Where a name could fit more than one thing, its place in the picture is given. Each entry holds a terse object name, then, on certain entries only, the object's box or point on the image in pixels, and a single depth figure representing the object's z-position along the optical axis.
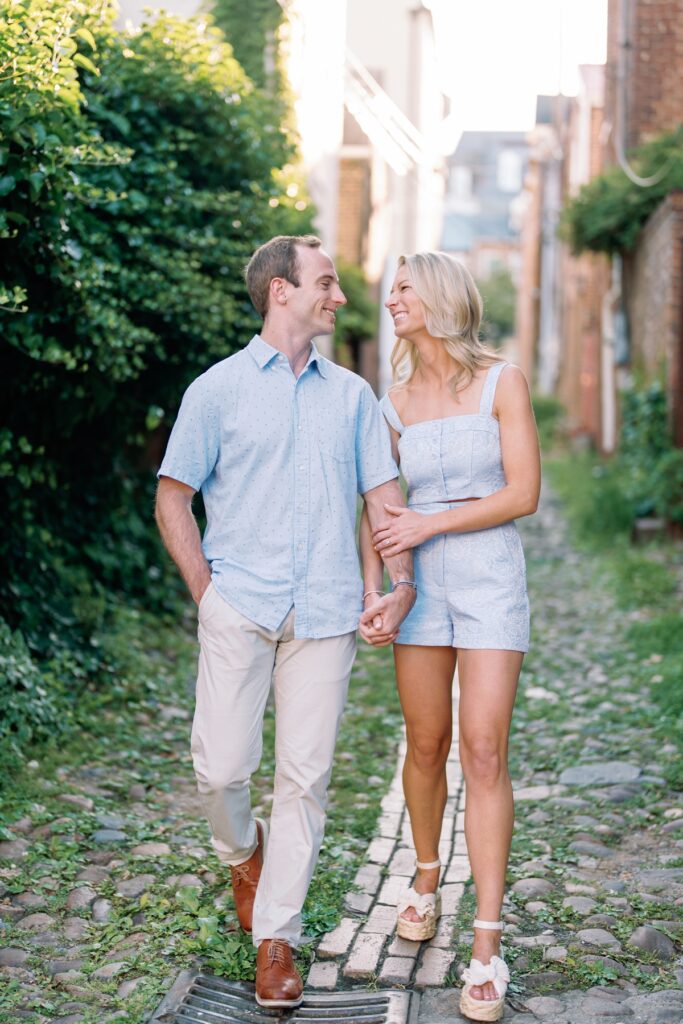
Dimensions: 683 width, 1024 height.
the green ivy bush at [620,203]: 13.12
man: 3.30
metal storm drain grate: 3.22
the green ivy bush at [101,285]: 4.64
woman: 3.36
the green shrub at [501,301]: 50.62
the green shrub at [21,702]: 4.99
